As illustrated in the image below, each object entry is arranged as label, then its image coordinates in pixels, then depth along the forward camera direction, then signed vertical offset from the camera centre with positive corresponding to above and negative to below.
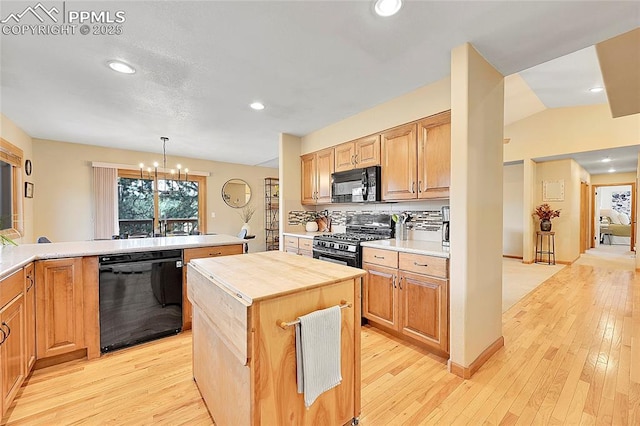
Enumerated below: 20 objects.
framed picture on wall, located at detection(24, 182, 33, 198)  4.19 +0.34
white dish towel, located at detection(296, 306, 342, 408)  1.25 -0.68
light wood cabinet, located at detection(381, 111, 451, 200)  2.59 +0.53
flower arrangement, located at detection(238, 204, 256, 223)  7.28 -0.08
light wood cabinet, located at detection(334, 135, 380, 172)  3.31 +0.74
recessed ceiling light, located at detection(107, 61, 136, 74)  2.25 +1.22
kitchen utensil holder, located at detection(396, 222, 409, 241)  3.16 -0.25
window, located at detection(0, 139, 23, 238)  3.60 +0.31
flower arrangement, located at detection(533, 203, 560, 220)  6.11 -0.06
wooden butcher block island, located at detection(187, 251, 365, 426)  1.16 -0.60
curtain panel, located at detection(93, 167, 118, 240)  5.15 +0.18
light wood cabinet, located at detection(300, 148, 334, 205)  4.03 +0.53
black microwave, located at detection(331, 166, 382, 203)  3.25 +0.32
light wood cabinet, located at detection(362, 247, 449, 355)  2.24 -0.79
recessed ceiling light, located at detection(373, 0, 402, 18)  1.58 +1.22
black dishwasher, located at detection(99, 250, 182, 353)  2.35 -0.80
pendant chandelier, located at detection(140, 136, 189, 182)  5.32 +0.81
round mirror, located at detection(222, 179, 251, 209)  7.00 +0.46
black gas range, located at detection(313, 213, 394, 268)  2.99 -0.34
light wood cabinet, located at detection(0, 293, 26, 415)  1.57 -0.87
